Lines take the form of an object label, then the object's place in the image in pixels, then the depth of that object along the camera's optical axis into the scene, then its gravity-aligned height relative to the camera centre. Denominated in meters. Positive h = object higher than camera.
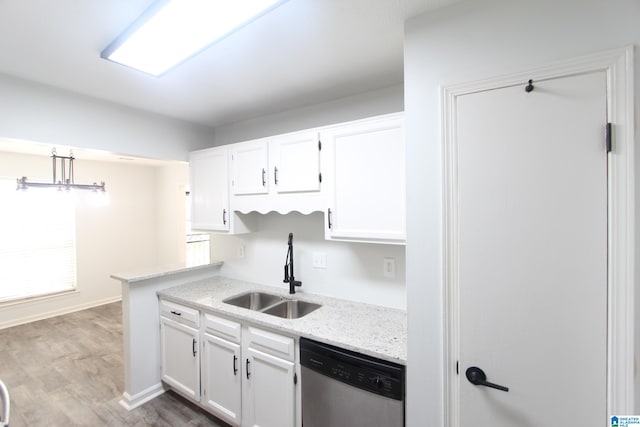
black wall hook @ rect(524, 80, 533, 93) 1.07 +0.47
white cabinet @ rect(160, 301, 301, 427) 1.75 -1.15
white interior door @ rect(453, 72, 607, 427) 1.00 -0.17
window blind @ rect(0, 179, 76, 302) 4.09 -0.45
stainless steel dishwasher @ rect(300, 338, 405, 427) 1.38 -0.95
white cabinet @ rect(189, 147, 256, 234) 2.53 +0.17
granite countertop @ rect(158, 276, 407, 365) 1.51 -0.72
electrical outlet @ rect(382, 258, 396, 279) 2.04 -0.42
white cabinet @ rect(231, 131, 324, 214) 2.00 +0.29
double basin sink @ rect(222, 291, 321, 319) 2.30 -0.80
